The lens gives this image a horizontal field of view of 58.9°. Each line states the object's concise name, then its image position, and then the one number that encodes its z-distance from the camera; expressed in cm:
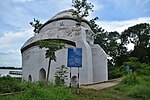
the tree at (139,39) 2865
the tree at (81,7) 1586
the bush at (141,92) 633
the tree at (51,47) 1101
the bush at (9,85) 552
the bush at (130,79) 1031
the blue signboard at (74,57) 605
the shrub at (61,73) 991
